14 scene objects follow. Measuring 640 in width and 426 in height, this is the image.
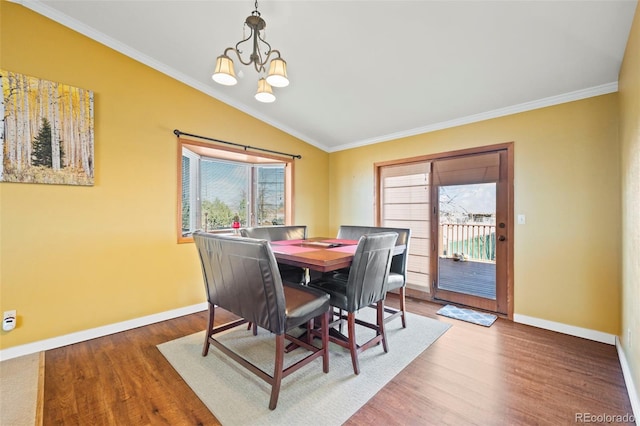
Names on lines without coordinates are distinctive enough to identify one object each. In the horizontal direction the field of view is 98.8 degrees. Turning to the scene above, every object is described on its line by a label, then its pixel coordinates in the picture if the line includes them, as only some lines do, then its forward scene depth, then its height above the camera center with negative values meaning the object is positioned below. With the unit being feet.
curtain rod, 10.19 +2.97
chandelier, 6.20 +3.30
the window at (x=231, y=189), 12.29 +1.20
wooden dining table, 5.86 -0.99
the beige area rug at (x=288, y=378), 5.28 -3.83
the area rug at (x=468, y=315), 9.55 -3.74
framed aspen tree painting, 7.20 +2.24
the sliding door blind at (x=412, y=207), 12.24 +0.31
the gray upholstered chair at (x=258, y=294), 5.32 -1.84
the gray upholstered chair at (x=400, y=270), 8.46 -1.90
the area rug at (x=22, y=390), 5.14 -3.87
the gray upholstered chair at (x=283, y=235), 9.39 -0.84
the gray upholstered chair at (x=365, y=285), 6.33 -1.82
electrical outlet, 7.17 -2.86
